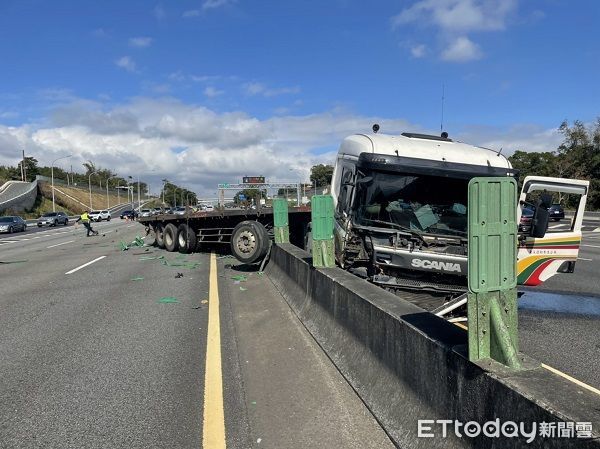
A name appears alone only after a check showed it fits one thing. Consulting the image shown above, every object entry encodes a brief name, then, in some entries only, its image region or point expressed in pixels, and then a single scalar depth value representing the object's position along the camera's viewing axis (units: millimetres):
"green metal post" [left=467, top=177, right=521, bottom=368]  3051
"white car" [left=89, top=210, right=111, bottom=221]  72688
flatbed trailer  13234
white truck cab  6832
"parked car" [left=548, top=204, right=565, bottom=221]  35534
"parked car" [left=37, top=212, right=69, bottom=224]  58562
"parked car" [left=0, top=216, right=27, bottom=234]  45812
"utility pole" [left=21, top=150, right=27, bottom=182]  95750
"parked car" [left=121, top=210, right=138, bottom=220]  64906
